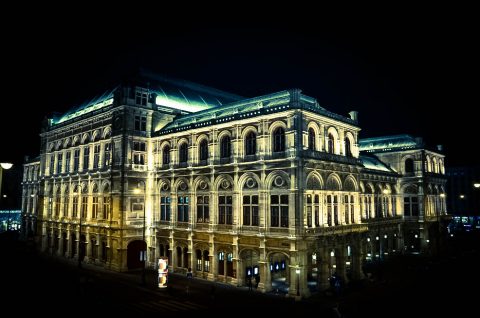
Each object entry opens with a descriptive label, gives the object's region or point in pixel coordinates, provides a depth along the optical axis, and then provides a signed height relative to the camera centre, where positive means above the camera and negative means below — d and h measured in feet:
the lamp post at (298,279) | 116.98 -22.50
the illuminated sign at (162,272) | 123.41 -20.89
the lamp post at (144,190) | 167.37 +8.03
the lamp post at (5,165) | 69.77 +8.28
